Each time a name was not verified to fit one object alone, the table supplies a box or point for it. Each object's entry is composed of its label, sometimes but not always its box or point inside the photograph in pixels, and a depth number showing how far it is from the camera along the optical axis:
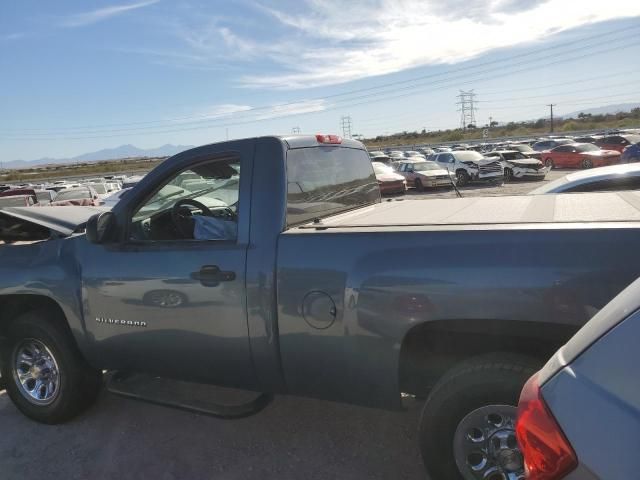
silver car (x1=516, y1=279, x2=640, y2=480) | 1.19
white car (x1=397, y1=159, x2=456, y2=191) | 24.06
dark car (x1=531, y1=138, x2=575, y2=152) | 37.72
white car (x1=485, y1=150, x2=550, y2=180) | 25.34
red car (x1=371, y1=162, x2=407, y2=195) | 21.80
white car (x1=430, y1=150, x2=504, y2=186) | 24.73
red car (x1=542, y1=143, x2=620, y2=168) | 27.02
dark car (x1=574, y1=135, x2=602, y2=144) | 42.29
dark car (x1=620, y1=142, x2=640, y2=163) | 20.95
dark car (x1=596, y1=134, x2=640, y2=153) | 31.16
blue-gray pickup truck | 2.32
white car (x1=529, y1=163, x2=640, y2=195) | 5.45
